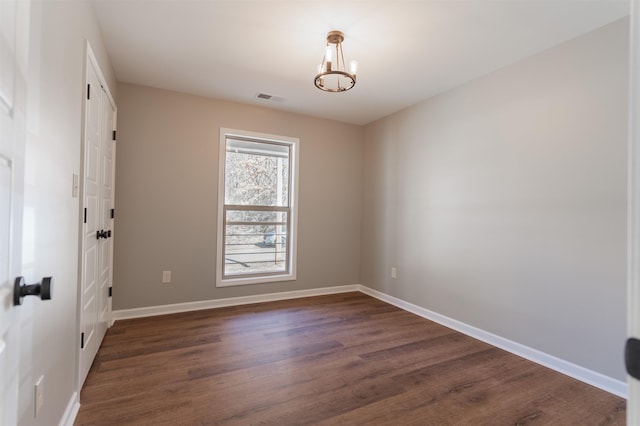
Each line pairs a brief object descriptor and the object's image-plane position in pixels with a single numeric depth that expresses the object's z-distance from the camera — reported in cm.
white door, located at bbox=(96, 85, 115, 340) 260
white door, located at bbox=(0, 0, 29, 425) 66
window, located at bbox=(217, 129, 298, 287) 395
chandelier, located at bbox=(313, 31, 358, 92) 235
